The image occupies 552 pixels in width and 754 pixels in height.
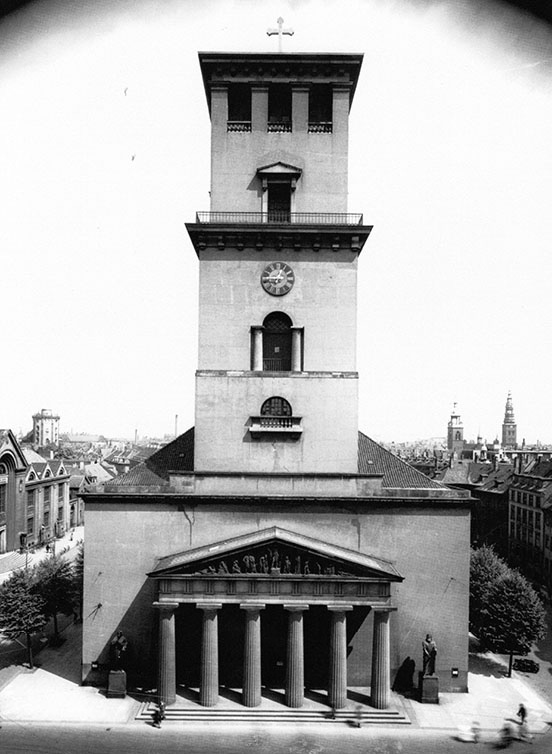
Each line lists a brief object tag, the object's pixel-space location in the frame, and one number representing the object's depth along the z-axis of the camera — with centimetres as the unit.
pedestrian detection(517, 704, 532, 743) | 2298
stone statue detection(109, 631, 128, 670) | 2586
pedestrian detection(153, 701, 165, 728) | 2345
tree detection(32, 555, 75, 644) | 3216
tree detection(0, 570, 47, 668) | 2909
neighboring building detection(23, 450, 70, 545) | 6330
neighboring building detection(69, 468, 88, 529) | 7964
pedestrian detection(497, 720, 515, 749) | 2236
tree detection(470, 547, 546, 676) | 2948
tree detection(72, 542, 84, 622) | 3434
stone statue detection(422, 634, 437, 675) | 2586
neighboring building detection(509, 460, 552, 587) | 5128
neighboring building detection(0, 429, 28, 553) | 5625
